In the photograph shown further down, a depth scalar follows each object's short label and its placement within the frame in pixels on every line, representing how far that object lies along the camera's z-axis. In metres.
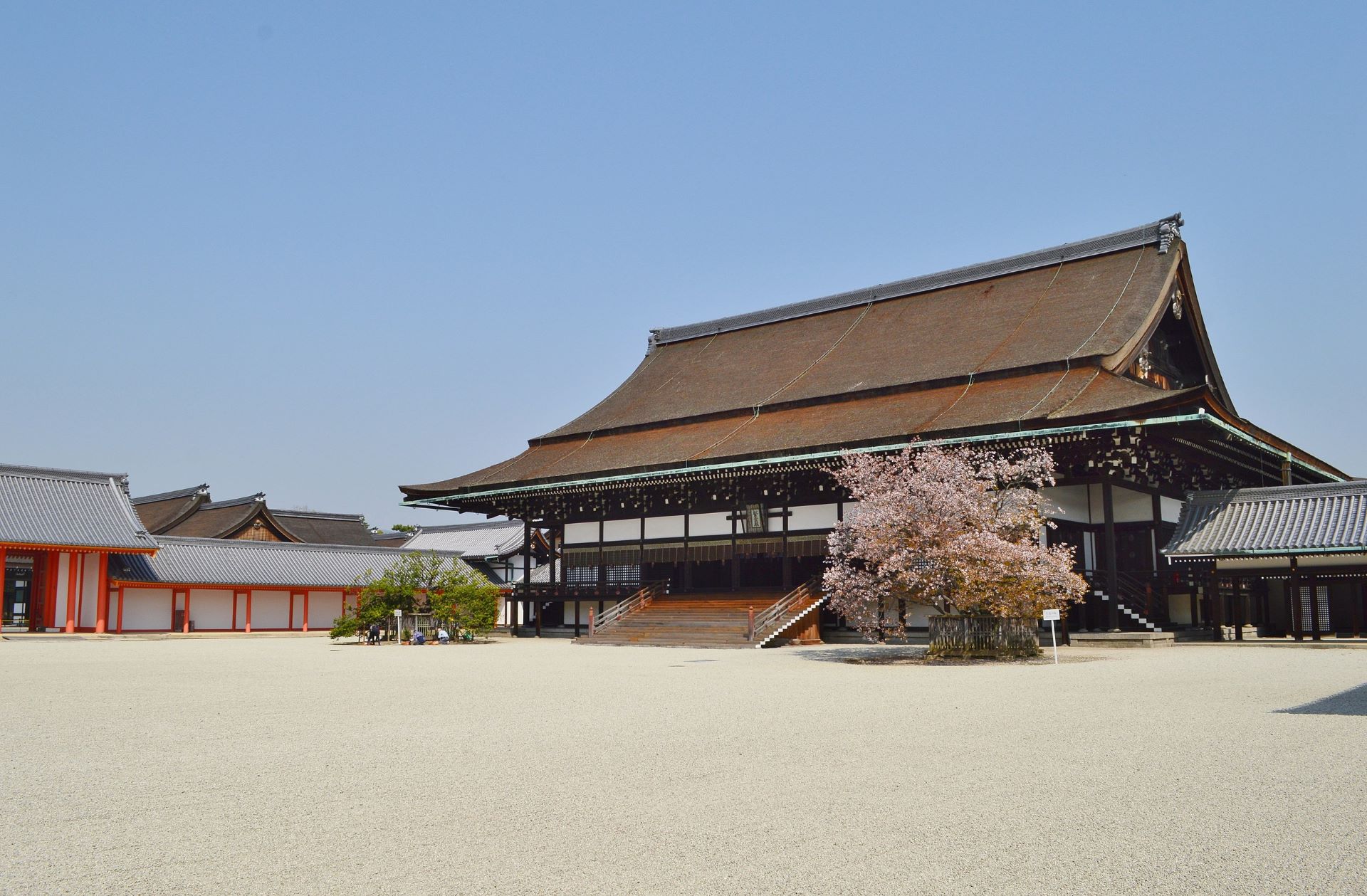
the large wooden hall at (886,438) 21.59
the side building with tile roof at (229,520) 44.66
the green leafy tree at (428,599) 27.27
